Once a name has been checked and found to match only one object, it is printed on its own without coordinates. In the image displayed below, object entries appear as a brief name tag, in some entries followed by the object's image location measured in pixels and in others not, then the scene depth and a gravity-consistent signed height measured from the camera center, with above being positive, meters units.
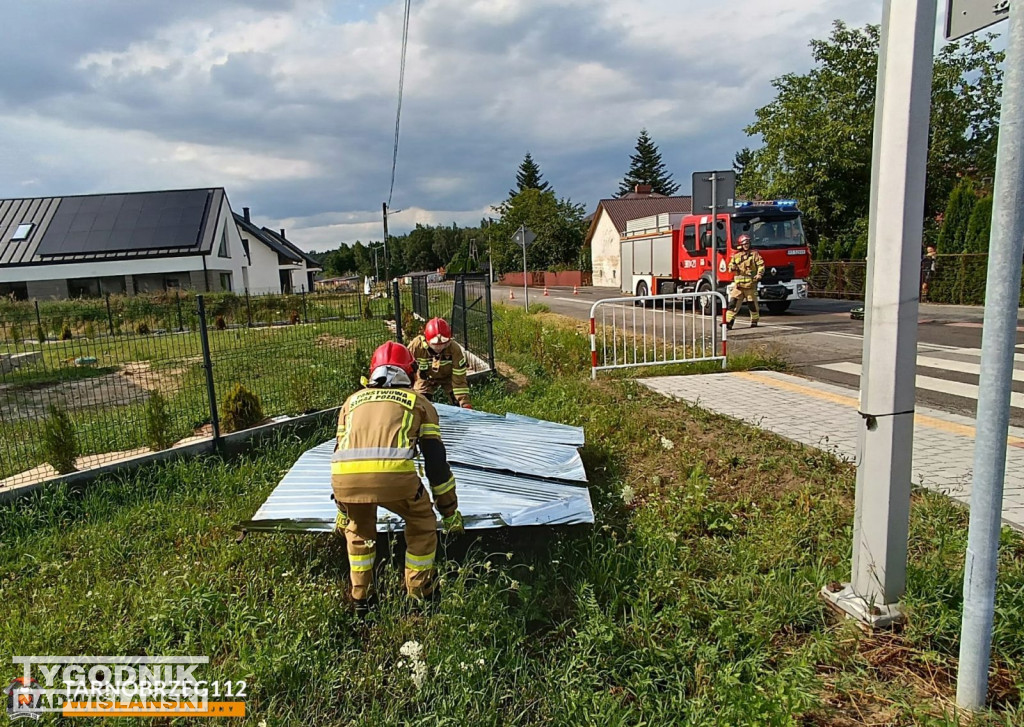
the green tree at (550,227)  62.25 +4.13
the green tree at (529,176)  93.38 +13.58
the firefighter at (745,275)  13.31 -0.21
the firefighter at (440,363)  6.69 -0.94
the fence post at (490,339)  8.81 -0.91
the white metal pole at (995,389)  2.02 -0.44
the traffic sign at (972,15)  2.07 +0.81
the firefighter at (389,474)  3.14 -0.98
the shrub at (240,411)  6.37 -1.31
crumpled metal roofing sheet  3.73 -1.39
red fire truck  16.81 +0.43
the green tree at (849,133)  28.83 +5.81
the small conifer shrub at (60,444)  5.28 -1.31
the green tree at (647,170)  88.81 +13.41
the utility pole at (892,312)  2.51 -0.21
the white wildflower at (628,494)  4.30 -1.50
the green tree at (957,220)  19.75 +1.22
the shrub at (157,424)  5.80 -1.28
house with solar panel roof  32.53 +1.92
